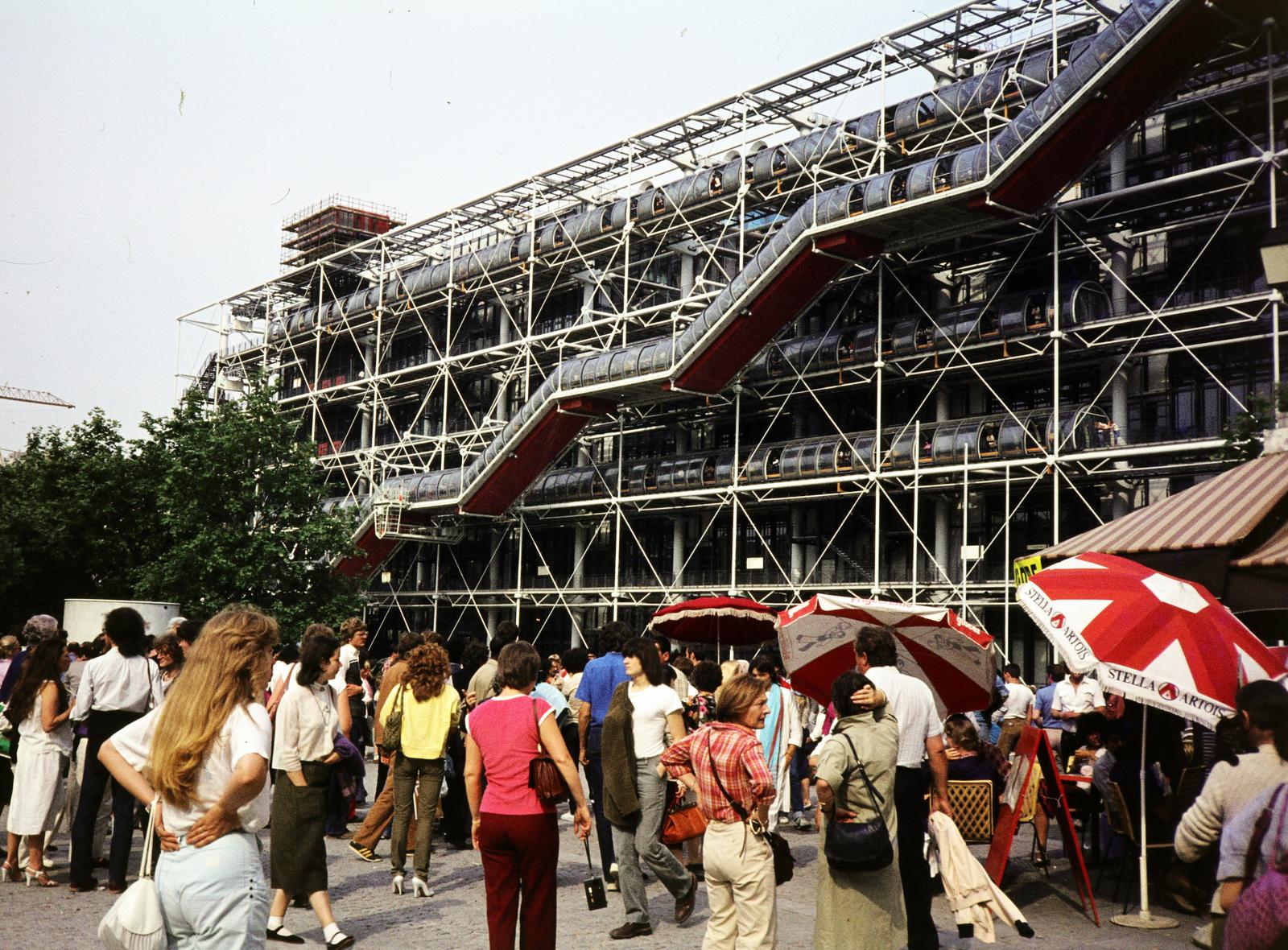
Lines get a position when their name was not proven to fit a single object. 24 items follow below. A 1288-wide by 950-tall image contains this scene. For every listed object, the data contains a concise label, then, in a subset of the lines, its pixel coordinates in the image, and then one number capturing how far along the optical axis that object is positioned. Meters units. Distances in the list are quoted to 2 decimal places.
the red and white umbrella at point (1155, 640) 8.31
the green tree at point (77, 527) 42.41
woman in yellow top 10.31
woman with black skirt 8.38
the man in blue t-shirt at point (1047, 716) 15.84
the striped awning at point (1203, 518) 9.75
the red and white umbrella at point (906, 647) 10.90
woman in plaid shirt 6.74
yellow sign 14.37
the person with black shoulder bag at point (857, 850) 6.85
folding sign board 9.45
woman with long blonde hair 4.66
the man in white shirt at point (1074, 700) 15.59
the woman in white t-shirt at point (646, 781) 8.95
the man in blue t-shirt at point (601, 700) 10.52
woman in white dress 10.16
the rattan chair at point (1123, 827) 10.01
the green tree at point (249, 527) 36.50
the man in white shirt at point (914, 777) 7.96
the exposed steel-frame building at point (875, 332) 25.89
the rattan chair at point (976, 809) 10.45
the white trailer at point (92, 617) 26.72
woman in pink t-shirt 6.84
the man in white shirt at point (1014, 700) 18.30
